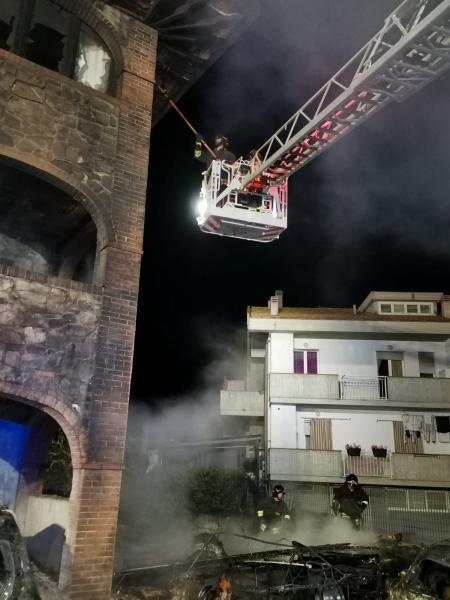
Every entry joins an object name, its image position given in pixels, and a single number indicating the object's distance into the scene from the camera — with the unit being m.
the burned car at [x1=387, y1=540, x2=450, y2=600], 6.41
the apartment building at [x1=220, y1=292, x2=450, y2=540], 19.27
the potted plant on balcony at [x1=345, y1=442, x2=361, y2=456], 20.14
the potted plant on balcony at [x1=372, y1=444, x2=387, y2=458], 20.19
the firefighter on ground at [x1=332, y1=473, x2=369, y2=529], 10.71
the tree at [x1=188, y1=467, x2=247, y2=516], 18.39
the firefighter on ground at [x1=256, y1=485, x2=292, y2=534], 10.40
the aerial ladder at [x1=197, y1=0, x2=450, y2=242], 9.50
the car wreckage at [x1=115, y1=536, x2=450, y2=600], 6.73
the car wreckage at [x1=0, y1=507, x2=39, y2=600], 5.61
